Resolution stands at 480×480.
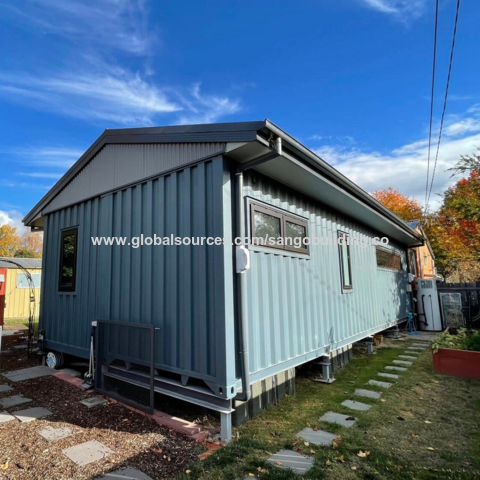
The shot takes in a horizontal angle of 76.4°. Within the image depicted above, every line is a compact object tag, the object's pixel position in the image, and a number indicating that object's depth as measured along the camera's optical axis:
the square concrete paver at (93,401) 3.51
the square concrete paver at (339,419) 3.07
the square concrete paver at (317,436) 2.66
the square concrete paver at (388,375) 4.70
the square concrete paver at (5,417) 3.04
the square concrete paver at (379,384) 4.27
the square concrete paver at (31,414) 3.10
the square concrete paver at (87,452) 2.32
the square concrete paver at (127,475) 2.11
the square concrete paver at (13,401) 3.48
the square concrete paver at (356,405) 3.48
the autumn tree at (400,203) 26.47
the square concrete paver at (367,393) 3.88
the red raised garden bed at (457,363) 4.60
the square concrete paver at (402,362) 5.51
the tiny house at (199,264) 2.94
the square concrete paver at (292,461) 2.23
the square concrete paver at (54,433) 2.69
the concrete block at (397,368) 5.10
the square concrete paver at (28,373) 4.54
